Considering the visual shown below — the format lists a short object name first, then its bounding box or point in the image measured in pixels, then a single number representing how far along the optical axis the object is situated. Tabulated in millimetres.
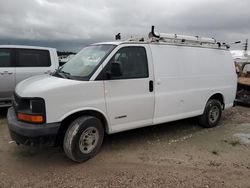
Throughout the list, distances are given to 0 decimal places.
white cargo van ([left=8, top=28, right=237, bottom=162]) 2882
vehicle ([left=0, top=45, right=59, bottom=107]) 5250
